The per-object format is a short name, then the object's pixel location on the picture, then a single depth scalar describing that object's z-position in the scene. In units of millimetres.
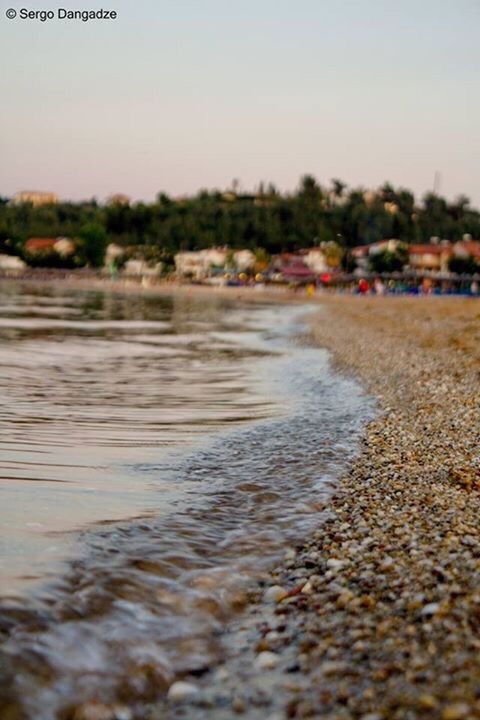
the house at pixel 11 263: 159875
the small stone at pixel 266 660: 3338
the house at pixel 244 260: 148500
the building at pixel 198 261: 154625
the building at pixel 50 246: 162625
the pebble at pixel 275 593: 4125
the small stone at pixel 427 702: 2782
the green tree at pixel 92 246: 158375
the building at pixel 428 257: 129250
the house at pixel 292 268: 126869
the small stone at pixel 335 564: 4367
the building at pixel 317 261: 141750
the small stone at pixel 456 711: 2691
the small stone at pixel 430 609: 3580
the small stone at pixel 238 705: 2994
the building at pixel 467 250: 123462
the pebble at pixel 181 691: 3172
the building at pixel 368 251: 134075
